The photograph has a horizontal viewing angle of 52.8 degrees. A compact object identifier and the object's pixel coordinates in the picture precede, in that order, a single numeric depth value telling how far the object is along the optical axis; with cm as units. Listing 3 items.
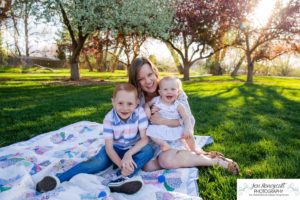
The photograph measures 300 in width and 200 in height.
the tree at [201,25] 1528
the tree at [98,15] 1254
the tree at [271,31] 1406
